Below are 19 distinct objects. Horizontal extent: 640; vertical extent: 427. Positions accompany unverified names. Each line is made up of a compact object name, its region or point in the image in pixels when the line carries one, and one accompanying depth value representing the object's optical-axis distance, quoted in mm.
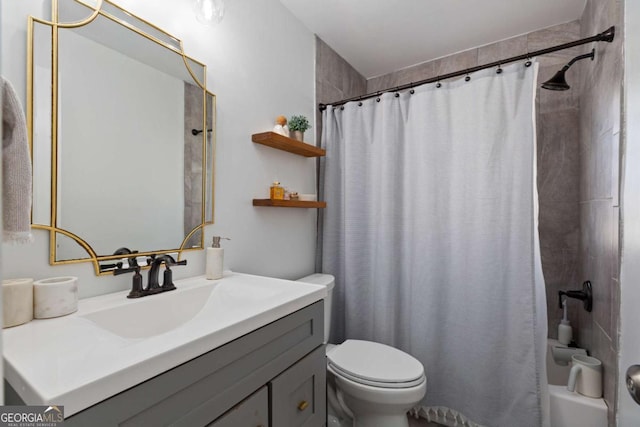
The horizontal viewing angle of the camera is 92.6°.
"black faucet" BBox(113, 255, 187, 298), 1058
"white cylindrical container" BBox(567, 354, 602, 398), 1415
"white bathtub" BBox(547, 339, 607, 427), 1365
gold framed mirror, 935
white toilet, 1375
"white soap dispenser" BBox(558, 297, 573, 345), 1884
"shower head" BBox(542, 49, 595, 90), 1650
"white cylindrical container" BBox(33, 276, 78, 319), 826
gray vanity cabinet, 610
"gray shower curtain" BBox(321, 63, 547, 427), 1573
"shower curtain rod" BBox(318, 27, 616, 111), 1317
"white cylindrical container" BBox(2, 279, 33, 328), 757
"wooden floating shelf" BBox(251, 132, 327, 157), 1601
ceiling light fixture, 1233
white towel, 587
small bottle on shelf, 1681
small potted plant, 1802
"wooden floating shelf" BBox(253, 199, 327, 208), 1608
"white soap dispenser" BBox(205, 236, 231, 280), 1307
